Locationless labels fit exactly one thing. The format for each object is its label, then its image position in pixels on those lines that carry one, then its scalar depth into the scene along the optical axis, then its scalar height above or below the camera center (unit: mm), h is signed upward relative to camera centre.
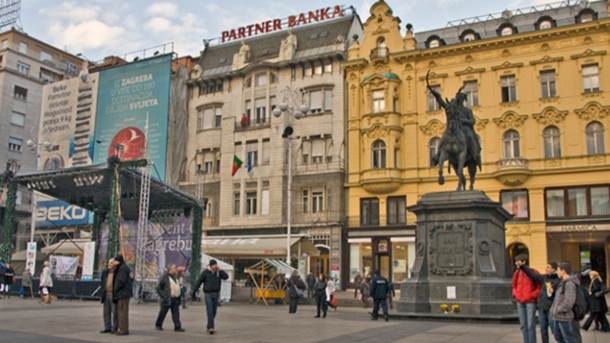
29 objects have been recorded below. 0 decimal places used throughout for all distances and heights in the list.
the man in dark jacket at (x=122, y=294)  13031 -455
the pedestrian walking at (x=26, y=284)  28820 -603
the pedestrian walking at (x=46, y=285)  24781 -554
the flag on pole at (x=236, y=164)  45375 +7657
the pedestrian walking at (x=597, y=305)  15812 -712
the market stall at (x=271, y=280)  31114 -335
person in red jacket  10703 -325
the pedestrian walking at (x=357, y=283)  34369 -471
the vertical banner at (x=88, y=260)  28039 +486
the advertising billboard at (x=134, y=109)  50281 +12952
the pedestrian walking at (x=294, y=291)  23656 -645
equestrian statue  19359 +4078
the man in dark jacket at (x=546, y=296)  11156 -353
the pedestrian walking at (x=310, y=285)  32016 -592
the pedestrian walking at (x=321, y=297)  21109 -763
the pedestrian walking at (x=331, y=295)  22700 -806
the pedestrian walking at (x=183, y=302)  24278 -1148
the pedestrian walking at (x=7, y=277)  27641 -288
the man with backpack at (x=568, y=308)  9633 -474
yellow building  38594 +9591
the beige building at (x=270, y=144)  44250 +9512
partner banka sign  49625 +19755
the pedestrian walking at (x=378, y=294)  18641 -573
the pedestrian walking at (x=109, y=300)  13352 -597
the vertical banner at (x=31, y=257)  29594 +629
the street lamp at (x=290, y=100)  43662 +12345
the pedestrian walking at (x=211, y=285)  13938 -276
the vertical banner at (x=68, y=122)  54312 +12833
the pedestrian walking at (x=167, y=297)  14648 -572
